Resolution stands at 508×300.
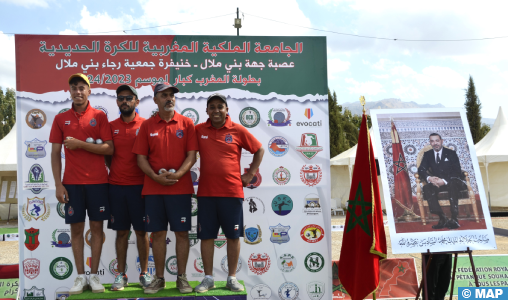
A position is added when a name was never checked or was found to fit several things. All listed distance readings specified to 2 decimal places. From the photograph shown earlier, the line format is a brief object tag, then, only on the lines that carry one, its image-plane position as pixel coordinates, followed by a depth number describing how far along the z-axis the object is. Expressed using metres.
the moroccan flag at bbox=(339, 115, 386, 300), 3.36
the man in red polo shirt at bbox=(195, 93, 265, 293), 3.12
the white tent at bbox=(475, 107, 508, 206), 11.16
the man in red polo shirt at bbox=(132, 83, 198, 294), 3.05
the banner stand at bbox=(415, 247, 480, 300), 3.13
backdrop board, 3.84
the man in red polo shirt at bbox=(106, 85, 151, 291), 3.20
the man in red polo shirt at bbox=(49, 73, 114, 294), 3.10
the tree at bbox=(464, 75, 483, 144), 22.88
